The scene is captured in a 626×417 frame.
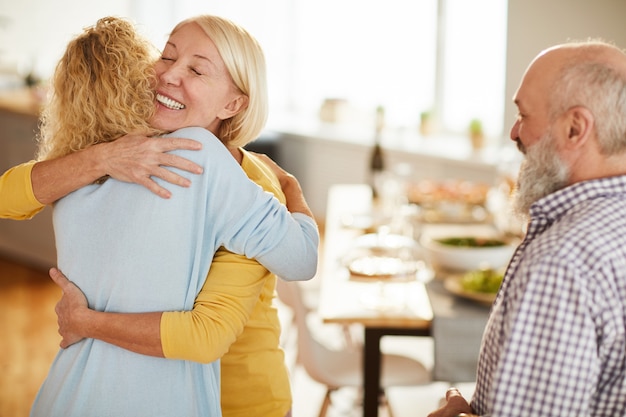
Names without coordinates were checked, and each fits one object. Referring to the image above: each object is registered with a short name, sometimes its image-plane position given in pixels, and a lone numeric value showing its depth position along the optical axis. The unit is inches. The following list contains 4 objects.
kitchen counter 211.5
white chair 109.0
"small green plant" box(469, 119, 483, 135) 225.3
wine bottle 158.1
